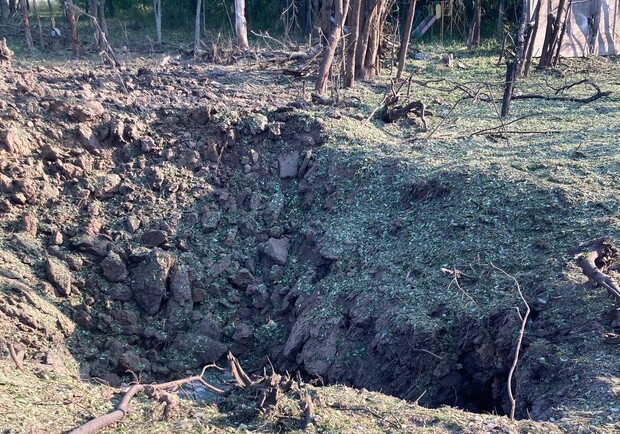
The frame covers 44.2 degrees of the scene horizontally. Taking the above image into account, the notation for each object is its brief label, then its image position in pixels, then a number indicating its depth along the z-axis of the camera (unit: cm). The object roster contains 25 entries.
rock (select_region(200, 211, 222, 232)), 730
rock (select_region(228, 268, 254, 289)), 694
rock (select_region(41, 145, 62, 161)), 728
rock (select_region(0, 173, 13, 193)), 685
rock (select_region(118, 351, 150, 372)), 598
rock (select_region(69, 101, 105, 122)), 766
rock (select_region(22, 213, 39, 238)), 663
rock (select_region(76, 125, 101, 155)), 755
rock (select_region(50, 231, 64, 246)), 668
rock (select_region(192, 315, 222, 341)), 641
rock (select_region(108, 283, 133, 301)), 652
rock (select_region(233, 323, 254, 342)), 646
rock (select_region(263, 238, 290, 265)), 712
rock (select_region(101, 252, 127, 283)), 661
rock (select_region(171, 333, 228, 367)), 624
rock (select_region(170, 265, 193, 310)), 662
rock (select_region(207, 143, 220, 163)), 792
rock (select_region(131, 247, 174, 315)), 657
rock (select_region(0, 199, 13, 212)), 671
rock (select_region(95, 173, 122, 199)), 728
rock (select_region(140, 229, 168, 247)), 697
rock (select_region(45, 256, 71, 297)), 630
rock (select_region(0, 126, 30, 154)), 713
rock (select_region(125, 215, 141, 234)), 704
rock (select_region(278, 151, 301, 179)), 797
